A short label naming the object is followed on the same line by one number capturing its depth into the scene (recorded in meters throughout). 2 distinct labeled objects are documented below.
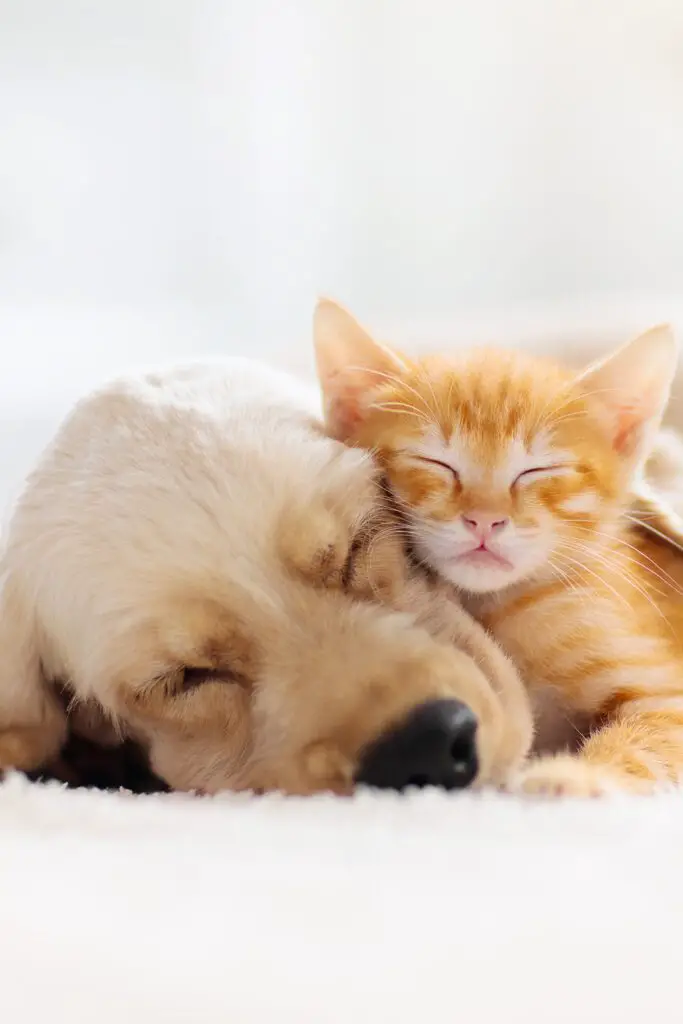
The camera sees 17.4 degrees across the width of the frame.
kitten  0.59
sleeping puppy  0.54
